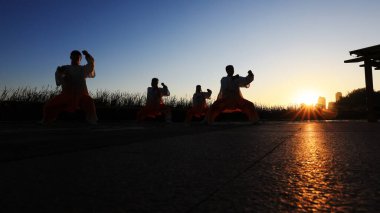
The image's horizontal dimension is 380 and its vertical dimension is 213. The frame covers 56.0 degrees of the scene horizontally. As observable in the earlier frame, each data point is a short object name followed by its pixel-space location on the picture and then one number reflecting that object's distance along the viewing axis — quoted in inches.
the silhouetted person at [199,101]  579.2
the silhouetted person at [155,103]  476.4
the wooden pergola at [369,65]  426.7
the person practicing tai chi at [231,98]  369.4
